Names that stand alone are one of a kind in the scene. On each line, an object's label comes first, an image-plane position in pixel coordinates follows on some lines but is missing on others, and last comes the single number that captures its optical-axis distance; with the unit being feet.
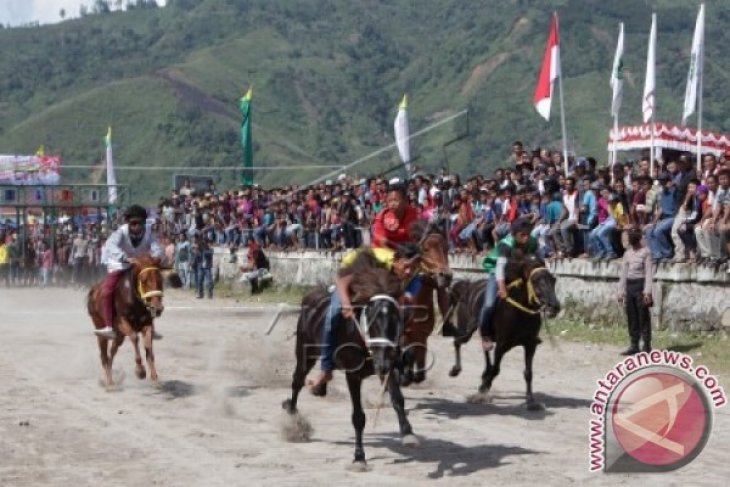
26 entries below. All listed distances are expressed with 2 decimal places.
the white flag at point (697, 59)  86.22
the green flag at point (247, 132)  151.46
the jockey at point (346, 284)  39.40
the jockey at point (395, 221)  45.29
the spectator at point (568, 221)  78.33
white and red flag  97.09
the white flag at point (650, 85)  92.89
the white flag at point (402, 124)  112.88
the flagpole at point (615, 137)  97.10
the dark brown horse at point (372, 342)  36.81
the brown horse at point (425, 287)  45.39
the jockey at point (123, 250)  56.75
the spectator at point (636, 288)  65.00
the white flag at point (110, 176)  172.04
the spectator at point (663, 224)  70.23
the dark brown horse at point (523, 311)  48.04
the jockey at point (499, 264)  49.21
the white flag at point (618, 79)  98.84
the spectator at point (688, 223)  68.03
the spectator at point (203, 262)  121.90
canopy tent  104.01
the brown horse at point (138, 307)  55.26
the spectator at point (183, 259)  131.06
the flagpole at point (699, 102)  83.10
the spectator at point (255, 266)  118.42
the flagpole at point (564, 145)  86.09
